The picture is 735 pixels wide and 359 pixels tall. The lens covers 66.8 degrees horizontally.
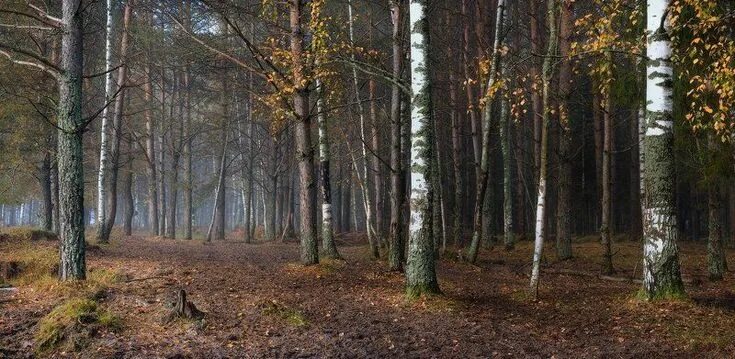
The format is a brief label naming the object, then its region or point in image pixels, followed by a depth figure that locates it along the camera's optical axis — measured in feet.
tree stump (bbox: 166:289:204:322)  24.68
